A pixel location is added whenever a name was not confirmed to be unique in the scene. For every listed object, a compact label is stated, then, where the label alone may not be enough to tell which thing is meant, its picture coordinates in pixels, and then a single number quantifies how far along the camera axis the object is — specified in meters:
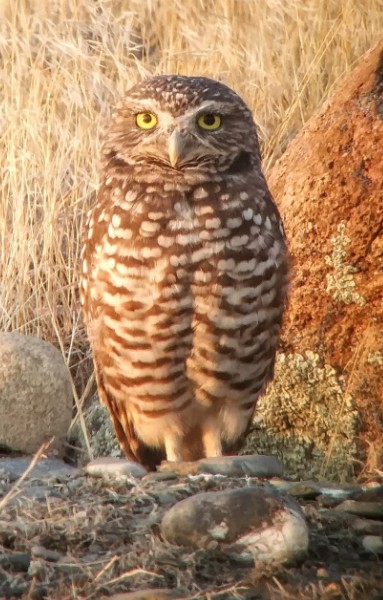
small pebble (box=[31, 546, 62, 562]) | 6.33
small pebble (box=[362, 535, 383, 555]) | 6.68
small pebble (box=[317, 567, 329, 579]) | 6.24
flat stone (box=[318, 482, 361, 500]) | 7.58
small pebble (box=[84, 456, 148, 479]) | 7.80
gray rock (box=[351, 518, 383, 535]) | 6.90
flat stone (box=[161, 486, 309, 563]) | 6.34
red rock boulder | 10.73
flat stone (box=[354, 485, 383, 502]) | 7.44
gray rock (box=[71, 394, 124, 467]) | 12.51
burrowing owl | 8.92
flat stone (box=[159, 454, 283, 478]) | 8.10
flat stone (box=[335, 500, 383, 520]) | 7.14
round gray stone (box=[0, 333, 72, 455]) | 11.86
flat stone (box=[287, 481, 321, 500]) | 7.51
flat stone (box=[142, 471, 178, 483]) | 7.77
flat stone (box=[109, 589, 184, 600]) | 5.87
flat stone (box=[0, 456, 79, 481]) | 8.15
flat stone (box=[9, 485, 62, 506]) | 7.20
